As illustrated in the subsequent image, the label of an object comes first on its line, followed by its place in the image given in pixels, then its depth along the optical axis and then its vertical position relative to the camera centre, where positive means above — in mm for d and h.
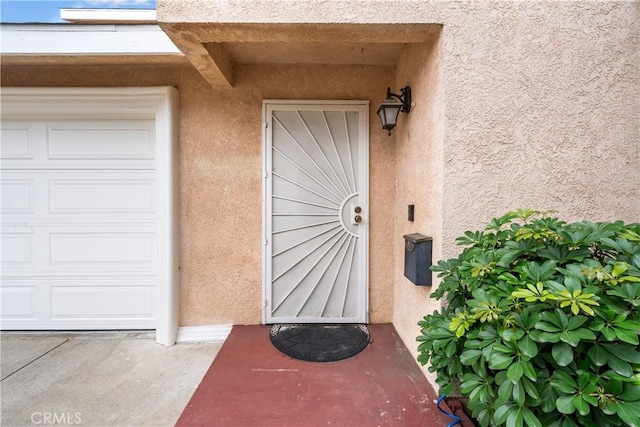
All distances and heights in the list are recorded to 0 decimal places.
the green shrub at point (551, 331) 1396 -659
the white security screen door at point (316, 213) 3945 -18
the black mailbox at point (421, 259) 2729 -471
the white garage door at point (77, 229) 4062 -244
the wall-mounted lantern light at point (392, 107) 3307 +1240
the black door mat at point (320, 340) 3289 -1650
